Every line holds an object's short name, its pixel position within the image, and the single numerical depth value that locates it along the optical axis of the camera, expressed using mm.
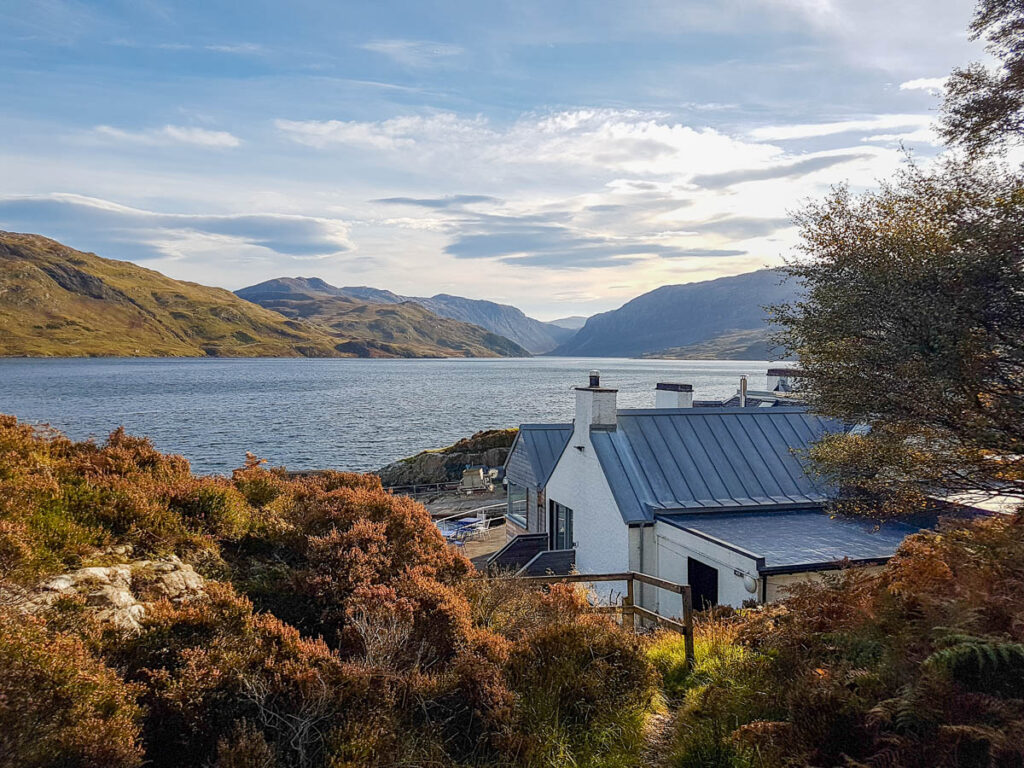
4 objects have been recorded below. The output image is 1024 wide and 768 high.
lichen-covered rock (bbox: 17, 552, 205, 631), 5523
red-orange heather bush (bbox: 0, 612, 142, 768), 4109
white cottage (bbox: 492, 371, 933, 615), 12875
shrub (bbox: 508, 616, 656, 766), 5730
